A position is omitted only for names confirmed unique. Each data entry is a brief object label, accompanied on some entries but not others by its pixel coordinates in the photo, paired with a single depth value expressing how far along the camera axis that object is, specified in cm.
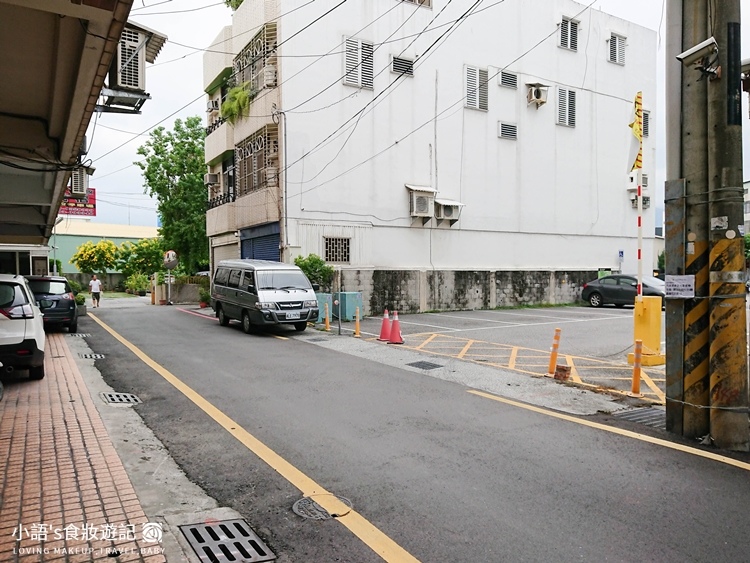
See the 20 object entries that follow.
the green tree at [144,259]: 4612
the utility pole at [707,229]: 576
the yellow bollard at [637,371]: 820
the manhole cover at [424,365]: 1030
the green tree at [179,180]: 3347
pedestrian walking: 2689
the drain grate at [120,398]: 753
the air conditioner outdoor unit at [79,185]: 1406
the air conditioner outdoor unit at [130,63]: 800
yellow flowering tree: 4888
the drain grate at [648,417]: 660
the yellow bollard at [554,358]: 950
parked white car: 816
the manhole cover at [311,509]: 402
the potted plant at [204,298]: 2591
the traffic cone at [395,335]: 1332
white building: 2056
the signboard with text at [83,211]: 2992
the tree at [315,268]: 1895
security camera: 559
